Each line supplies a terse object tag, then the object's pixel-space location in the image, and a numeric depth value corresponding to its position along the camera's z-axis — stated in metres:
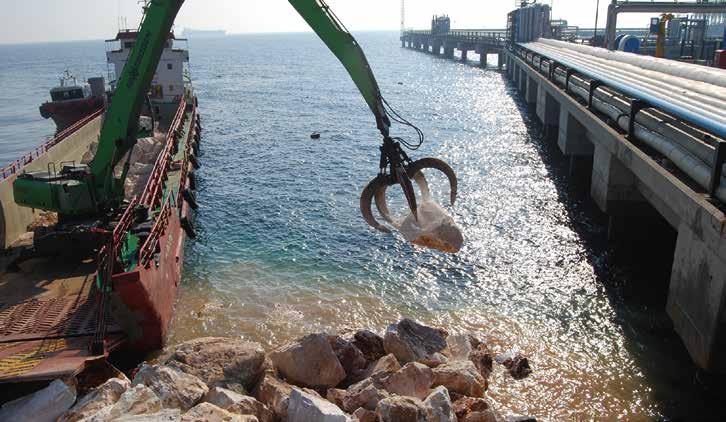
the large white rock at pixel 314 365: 11.29
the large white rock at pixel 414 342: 12.02
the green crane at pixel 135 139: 11.64
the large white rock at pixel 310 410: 8.51
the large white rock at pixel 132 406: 8.49
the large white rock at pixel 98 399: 8.94
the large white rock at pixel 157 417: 8.19
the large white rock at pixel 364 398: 10.02
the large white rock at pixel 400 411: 9.00
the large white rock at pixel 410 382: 10.43
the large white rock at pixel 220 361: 10.56
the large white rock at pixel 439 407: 9.25
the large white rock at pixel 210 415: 8.47
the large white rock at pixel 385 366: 11.23
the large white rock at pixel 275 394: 9.63
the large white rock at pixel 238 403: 9.24
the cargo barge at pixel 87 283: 11.29
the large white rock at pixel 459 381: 11.09
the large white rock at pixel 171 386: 9.31
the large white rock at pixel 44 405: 9.27
